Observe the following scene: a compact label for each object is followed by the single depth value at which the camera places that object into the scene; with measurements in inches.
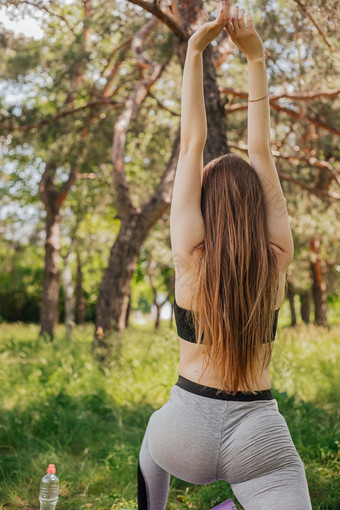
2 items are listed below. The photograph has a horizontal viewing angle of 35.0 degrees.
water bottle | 132.7
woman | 70.6
